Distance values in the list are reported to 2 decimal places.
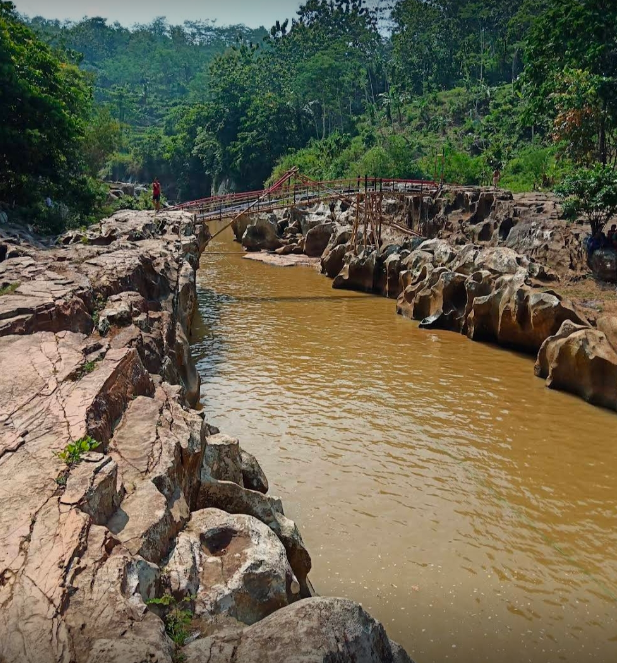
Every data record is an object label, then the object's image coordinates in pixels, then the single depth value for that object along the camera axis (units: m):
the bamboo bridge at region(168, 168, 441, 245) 29.23
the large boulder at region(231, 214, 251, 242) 42.37
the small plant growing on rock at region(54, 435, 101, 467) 5.45
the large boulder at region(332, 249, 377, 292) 26.08
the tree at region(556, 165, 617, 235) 19.81
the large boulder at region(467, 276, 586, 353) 15.48
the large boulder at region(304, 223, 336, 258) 34.91
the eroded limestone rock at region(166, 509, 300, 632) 4.66
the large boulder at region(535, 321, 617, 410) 12.95
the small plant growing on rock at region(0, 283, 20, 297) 9.99
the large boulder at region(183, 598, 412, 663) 3.63
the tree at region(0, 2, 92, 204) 19.73
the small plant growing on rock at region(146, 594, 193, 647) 4.22
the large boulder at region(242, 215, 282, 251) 38.78
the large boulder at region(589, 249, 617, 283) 19.72
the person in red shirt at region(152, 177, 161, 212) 26.95
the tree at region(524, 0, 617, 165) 25.16
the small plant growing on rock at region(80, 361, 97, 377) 7.46
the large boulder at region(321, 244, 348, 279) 29.36
